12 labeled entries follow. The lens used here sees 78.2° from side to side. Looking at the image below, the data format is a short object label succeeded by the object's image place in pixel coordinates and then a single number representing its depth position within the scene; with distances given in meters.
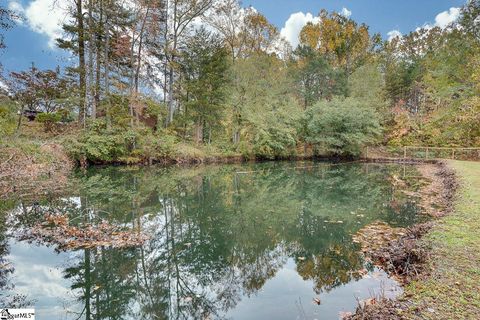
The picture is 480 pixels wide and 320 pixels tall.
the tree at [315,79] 30.82
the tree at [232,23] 28.31
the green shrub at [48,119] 18.97
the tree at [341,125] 25.50
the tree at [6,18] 9.09
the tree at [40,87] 18.58
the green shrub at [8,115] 13.25
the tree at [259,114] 23.80
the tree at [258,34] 29.96
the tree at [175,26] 22.80
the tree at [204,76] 23.00
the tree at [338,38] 33.56
